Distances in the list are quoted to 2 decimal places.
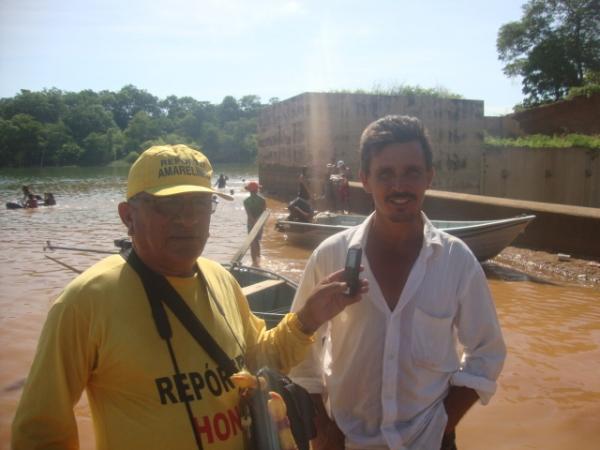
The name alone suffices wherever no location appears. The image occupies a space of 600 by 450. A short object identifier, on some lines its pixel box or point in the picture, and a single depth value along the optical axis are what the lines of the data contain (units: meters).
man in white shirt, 1.91
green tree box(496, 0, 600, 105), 36.41
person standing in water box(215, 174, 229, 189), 28.30
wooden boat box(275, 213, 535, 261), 9.12
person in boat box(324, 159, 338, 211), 15.99
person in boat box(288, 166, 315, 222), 12.42
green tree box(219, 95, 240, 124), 117.69
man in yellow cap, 1.45
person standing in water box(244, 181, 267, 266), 10.27
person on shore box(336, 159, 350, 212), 15.90
